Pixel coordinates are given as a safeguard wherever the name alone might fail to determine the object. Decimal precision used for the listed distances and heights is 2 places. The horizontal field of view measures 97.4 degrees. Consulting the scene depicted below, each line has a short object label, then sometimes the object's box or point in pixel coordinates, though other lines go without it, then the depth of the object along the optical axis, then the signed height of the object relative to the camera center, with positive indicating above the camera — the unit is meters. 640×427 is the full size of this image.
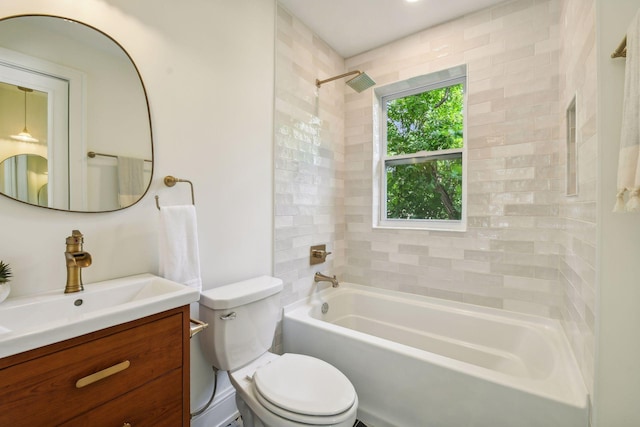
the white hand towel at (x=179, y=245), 1.29 -0.16
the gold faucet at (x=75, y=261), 1.02 -0.18
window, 2.29 +0.52
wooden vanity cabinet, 0.70 -0.49
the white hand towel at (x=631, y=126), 0.81 +0.25
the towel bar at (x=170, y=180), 1.40 +0.15
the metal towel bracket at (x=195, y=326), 1.11 -0.47
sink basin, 0.70 -0.32
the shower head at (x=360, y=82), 2.09 +1.00
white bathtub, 1.24 -0.85
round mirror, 1.00 +0.38
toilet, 1.17 -0.80
